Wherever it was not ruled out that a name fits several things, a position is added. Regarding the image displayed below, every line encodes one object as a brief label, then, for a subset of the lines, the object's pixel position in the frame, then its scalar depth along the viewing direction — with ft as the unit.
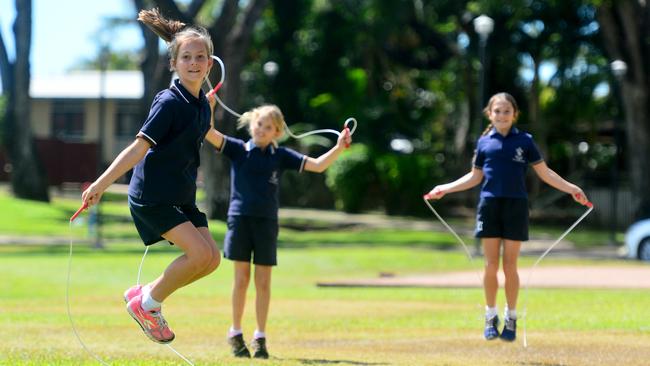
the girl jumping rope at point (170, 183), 23.79
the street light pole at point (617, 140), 98.78
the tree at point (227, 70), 101.09
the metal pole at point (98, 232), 88.19
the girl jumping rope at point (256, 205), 30.48
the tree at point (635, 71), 105.40
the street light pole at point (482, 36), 82.53
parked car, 82.84
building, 220.02
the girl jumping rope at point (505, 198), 31.96
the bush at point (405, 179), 132.26
